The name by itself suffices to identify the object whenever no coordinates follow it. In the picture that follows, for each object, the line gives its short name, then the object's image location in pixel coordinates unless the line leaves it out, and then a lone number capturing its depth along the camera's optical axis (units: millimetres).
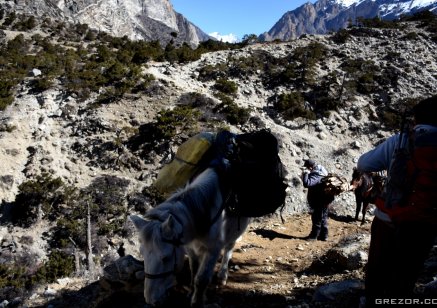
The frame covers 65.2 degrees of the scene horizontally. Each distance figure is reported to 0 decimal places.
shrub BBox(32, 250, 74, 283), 8906
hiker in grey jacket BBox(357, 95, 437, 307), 2482
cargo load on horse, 4285
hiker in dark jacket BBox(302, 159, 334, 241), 7289
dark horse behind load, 8683
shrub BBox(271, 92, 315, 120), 17141
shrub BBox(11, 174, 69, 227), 11609
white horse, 3232
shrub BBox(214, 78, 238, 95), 18334
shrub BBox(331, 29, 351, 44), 24242
